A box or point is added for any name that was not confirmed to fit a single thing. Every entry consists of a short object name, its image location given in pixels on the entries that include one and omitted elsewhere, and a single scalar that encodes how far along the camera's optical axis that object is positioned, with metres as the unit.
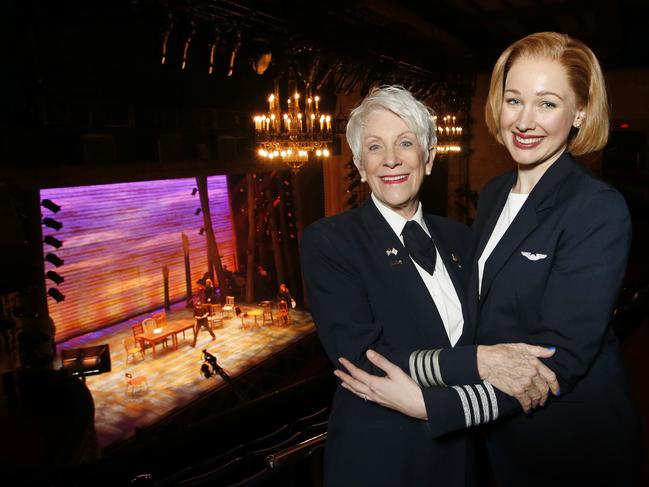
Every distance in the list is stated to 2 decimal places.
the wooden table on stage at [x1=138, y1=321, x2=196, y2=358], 9.94
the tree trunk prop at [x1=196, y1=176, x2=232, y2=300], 12.91
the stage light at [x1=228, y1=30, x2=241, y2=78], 5.11
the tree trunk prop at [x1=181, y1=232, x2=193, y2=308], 13.07
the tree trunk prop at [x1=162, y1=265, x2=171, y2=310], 12.96
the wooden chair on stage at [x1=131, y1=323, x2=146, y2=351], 9.99
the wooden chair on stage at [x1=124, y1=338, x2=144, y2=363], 9.74
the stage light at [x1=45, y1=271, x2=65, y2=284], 7.13
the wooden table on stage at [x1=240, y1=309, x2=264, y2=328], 11.45
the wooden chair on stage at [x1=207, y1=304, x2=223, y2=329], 11.33
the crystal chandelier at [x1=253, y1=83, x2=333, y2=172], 6.31
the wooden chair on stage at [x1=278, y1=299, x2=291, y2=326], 11.55
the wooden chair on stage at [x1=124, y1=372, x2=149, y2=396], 8.50
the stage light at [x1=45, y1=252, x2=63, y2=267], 7.22
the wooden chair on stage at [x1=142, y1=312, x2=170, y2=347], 10.58
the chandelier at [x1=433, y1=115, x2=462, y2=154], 9.20
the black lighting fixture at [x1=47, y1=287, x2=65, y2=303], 7.25
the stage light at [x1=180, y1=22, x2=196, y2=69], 4.77
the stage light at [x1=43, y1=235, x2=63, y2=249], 7.46
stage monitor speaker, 7.32
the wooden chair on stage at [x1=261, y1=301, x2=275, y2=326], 11.64
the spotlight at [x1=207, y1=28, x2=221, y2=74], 5.05
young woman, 1.21
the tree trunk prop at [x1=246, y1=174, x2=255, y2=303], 13.02
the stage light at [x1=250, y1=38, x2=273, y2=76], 5.66
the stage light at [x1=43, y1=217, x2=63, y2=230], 7.56
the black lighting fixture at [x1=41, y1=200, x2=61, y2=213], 7.65
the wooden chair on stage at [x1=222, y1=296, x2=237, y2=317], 11.97
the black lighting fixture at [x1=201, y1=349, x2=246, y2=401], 7.73
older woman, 1.41
